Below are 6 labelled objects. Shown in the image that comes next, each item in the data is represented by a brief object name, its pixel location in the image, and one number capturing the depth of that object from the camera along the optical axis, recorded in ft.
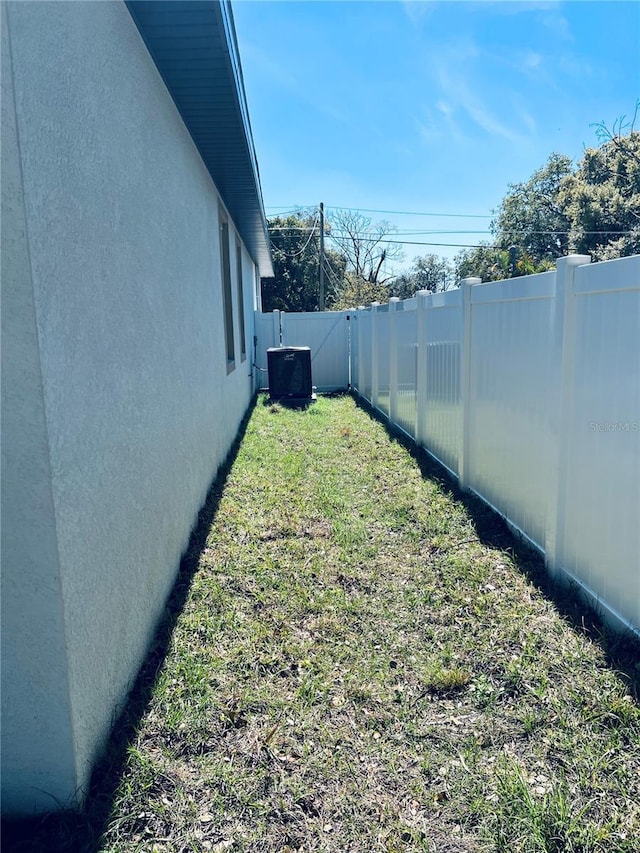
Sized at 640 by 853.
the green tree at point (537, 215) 114.11
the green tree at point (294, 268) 100.42
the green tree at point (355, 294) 93.97
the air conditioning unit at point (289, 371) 40.09
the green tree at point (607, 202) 86.33
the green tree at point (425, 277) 133.07
